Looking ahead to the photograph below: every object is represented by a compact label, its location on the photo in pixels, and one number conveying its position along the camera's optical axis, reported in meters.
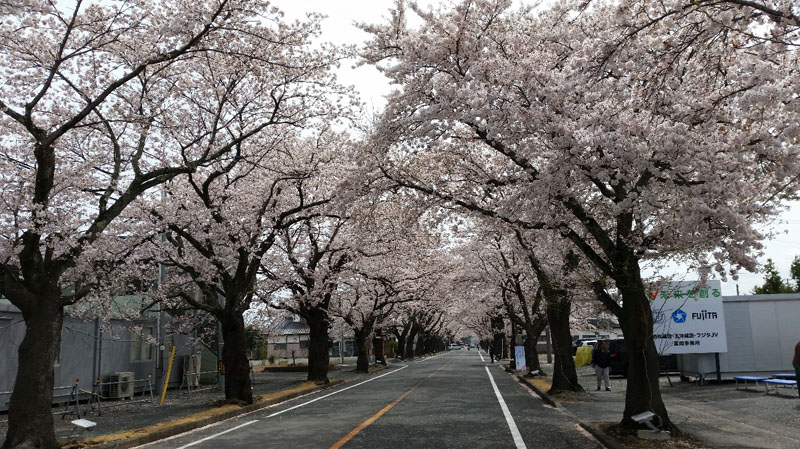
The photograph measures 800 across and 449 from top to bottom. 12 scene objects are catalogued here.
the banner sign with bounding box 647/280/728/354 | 19.44
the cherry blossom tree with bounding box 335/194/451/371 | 16.05
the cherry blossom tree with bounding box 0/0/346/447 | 10.20
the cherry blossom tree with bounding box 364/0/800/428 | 8.30
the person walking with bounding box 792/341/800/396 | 13.99
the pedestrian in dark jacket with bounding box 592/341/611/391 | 20.34
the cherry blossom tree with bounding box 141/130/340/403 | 18.09
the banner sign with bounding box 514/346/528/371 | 32.30
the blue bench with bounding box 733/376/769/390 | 17.27
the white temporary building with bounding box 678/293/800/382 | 19.48
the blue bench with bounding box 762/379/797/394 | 15.17
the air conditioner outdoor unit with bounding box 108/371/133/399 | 20.91
